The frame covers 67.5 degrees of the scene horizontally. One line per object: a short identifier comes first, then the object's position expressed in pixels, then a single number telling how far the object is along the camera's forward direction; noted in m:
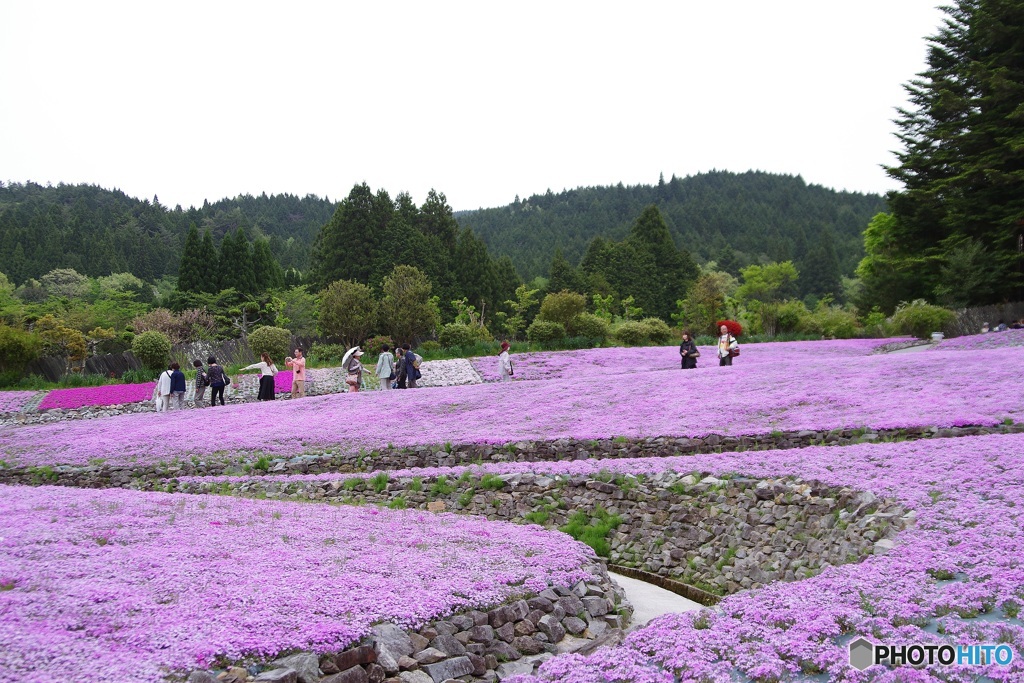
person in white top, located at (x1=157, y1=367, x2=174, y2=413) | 22.45
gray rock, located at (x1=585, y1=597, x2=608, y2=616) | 7.37
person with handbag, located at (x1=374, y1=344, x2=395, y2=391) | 22.75
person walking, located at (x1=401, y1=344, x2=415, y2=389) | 23.70
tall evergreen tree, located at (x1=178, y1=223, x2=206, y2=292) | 60.25
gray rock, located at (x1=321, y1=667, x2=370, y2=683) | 5.16
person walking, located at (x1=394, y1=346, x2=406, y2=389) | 23.38
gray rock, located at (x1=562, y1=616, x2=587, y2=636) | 7.00
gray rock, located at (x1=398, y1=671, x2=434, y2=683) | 5.52
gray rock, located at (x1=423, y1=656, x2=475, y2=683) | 5.69
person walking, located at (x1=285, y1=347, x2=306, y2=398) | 22.78
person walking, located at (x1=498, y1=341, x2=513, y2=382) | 24.46
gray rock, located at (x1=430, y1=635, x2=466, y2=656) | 5.93
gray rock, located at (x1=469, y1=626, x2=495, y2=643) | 6.24
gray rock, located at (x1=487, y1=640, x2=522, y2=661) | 6.25
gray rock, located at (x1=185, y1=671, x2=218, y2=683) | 4.71
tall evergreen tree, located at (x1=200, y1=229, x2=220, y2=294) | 60.69
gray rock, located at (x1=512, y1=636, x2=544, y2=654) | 6.46
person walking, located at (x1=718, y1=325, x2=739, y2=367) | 22.02
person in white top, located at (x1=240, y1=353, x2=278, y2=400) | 23.30
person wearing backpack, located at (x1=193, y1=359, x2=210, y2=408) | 24.16
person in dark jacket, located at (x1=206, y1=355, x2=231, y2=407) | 23.44
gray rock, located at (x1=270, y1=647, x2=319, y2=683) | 5.06
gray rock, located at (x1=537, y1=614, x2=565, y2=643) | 6.74
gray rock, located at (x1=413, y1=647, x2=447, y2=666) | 5.73
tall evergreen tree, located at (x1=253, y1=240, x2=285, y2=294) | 66.56
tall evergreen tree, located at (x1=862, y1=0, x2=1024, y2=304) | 37.91
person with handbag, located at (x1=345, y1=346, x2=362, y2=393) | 23.44
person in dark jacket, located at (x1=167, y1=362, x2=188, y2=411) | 22.52
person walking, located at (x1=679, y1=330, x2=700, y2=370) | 22.50
